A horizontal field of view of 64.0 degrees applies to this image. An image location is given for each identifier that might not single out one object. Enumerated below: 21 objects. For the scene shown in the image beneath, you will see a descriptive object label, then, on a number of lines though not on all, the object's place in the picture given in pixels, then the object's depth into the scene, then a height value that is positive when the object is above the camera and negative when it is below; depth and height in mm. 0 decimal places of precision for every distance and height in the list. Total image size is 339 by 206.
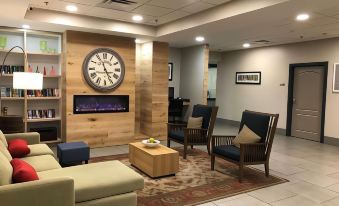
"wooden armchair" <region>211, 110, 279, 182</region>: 3871 -841
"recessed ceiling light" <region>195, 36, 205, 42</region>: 6227 +1235
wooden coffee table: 3896 -1046
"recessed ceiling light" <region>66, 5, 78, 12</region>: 4574 +1391
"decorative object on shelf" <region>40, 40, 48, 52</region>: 5672 +887
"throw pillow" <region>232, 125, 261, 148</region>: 4006 -694
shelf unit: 5539 +501
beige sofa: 2053 -874
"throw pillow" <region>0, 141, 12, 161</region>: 2787 -656
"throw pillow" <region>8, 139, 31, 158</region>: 3342 -759
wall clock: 5758 +433
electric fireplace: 5758 -326
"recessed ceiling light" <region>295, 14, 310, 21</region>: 4391 +1256
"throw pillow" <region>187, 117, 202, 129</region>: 5257 -636
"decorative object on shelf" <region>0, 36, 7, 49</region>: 5269 +894
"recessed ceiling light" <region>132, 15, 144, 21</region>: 5145 +1393
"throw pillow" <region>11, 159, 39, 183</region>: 2188 -707
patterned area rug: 3279 -1299
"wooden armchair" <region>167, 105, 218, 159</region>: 5044 -811
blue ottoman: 3967 -961
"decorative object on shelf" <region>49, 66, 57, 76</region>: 5855 +354
